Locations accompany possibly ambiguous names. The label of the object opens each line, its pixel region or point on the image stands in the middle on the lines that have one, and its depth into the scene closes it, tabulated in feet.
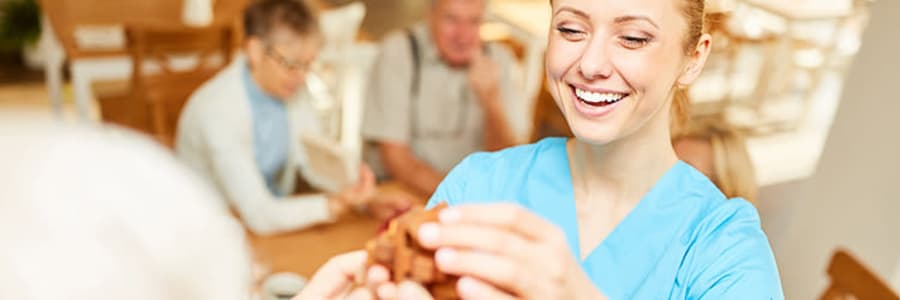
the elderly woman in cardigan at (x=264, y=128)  4.68
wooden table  4.03
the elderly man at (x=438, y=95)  5.75
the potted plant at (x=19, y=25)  11.13
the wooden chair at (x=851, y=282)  3.66
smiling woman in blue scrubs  1.27
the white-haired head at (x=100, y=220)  0.91
